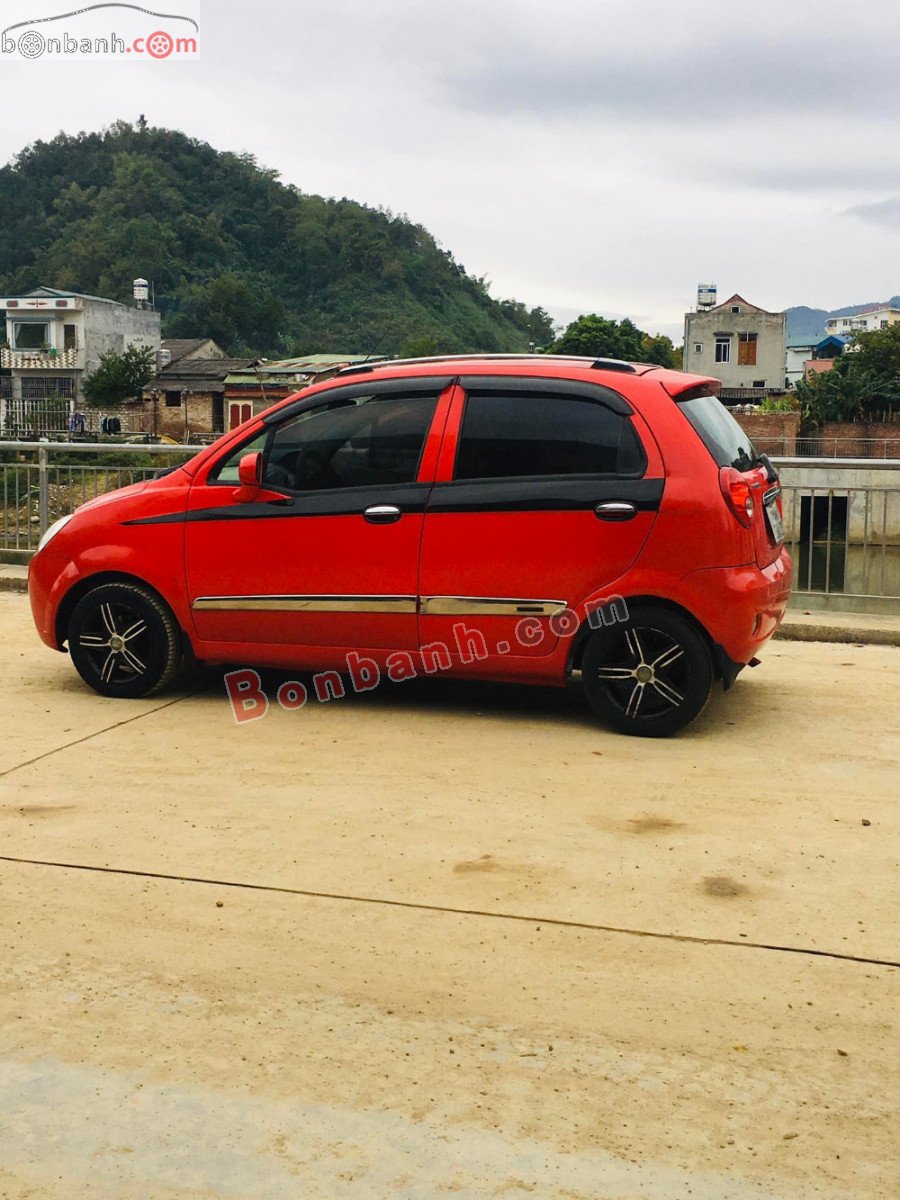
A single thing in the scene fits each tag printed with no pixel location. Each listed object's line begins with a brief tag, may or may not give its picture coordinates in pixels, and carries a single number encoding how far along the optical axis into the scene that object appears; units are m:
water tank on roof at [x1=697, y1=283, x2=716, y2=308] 88.16
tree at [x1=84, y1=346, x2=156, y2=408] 79.00
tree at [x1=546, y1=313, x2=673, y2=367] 91.31
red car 6.50
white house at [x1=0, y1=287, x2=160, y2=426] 83.00
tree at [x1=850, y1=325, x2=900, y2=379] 65.44
